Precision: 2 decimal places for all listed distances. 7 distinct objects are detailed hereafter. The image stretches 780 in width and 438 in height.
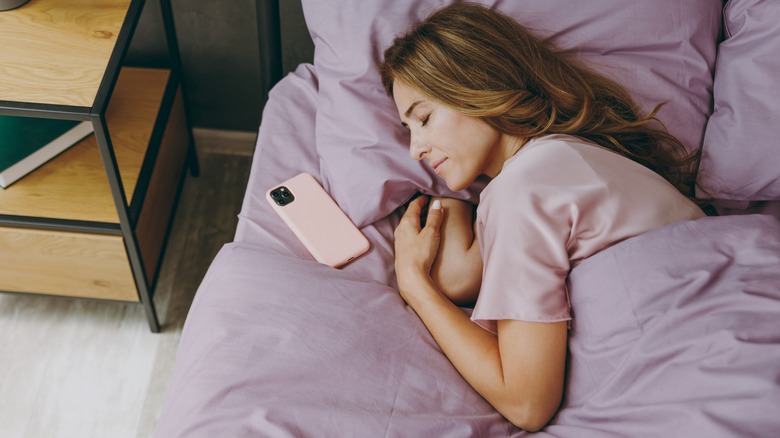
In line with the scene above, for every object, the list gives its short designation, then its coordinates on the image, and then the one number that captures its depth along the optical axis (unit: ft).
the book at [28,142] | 4.41
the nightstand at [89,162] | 3.85
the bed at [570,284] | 2.83
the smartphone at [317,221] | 3.86
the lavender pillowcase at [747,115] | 3.61
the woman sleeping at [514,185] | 3.14
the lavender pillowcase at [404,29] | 3.79
